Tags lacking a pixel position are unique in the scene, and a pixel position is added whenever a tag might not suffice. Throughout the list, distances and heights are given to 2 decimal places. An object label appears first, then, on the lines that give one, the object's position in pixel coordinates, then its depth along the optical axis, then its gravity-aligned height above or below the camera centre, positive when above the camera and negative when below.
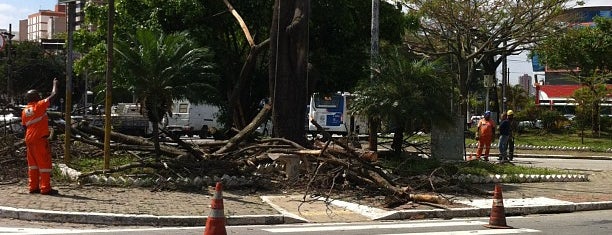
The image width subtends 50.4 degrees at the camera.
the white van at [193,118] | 38.91 -0.58
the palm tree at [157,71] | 13.17 +0.77
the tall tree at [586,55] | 37.47 +3.88
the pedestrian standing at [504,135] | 21.05 -0.70
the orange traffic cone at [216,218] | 7.07 -1.19
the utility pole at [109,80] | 12.06 +0.51
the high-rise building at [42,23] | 137.01 +20.54
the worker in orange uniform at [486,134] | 20.50 -0.67
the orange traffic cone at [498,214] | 9.55 -1.49
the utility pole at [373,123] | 16.53 -0.30
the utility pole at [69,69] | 12.48 +0.74
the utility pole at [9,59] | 33.29 +2.63
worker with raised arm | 10.75 -0.66
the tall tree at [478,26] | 34.81 +4.92
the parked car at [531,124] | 45.62 -0.73
